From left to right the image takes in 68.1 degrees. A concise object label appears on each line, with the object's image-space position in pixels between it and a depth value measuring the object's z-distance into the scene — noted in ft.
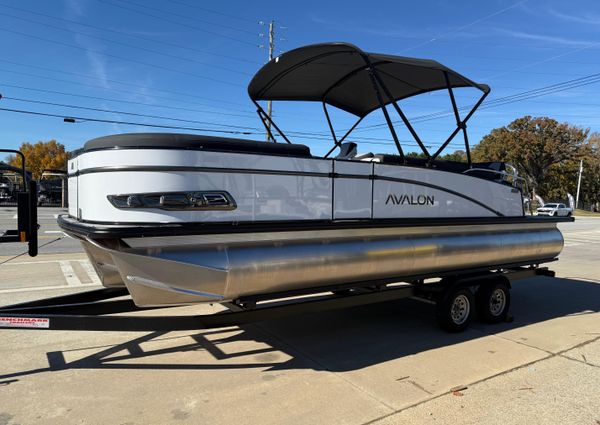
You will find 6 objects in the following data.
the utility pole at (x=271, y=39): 106.22
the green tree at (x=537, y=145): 182.80
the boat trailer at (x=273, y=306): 11.76
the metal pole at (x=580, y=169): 186.82
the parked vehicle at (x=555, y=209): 128.85
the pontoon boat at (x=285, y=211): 11.14
